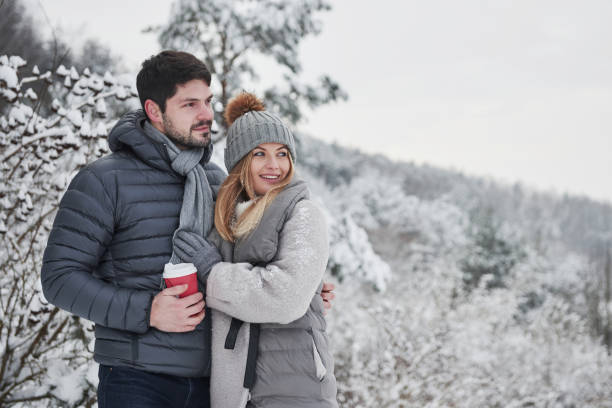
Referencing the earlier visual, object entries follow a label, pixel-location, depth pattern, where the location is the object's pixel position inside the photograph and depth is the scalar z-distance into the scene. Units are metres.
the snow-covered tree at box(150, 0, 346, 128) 5.88
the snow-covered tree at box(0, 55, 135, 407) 2.63
